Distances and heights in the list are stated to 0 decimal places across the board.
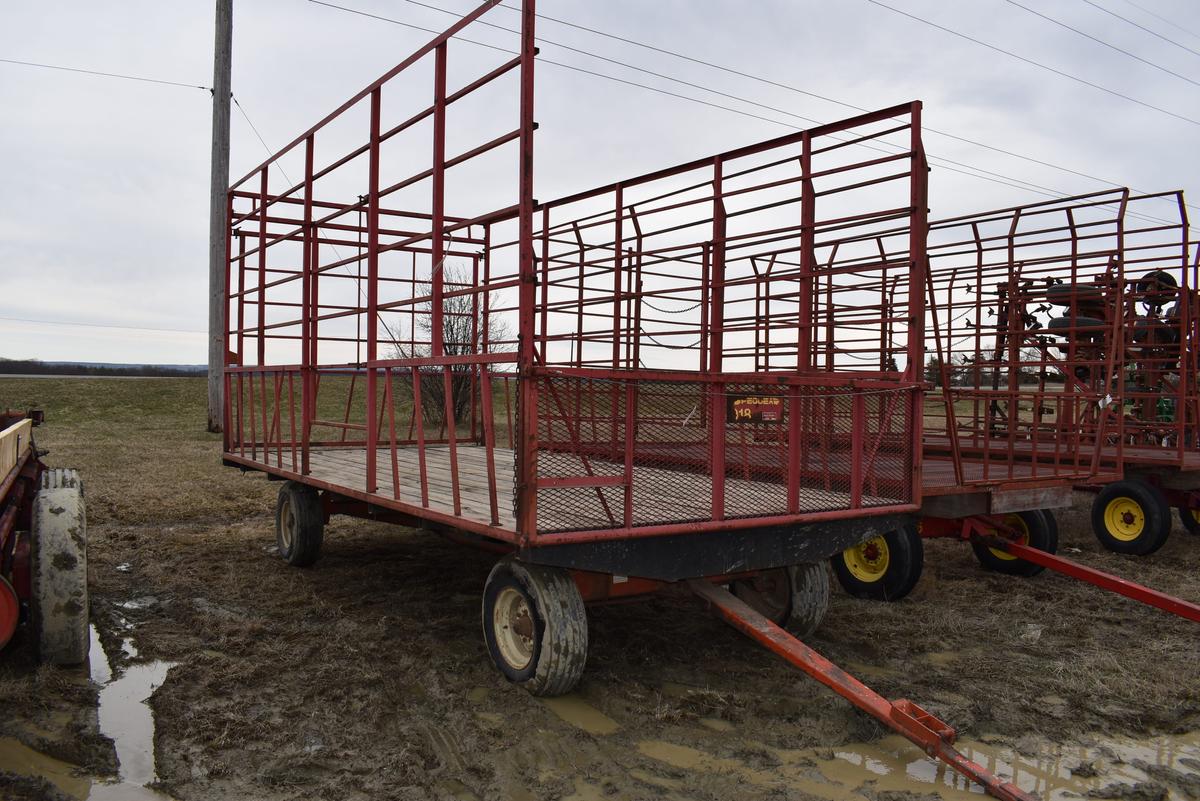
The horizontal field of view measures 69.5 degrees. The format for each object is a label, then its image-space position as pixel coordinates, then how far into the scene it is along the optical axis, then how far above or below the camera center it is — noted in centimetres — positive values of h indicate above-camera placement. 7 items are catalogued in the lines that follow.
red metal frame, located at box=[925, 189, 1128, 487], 799 +56
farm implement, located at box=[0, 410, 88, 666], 431 -94
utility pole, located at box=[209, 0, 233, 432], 1675 +439
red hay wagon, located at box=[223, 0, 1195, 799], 403 -35
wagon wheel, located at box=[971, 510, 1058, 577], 725 -125
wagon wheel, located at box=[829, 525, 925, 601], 631 -130
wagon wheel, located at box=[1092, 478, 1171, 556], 826 -119
